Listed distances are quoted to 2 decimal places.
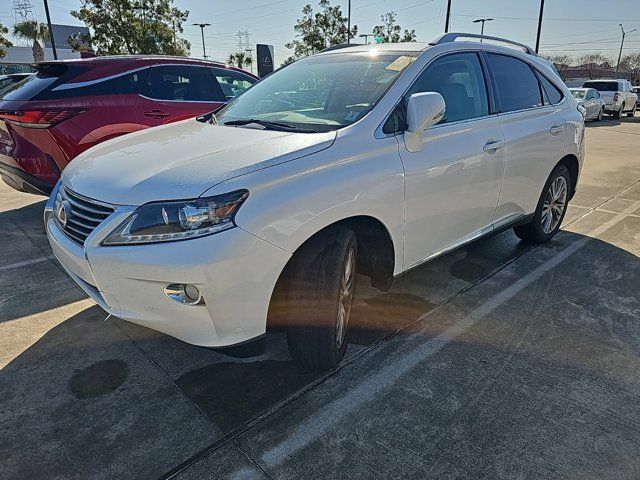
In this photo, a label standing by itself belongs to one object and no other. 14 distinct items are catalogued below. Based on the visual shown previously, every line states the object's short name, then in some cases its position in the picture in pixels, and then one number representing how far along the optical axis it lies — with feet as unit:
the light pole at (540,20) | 95.32
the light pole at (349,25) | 119.44
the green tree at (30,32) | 142.10
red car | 15.02
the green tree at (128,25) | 73.31
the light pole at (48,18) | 72.95
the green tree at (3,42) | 140.62
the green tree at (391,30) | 128.67
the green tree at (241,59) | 177.06
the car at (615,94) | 69.31
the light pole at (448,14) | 89.57
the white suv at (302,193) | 6.75
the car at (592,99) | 61.36
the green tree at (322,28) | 119.44
